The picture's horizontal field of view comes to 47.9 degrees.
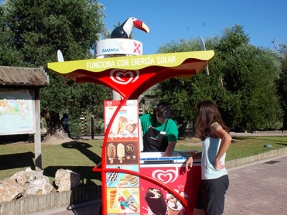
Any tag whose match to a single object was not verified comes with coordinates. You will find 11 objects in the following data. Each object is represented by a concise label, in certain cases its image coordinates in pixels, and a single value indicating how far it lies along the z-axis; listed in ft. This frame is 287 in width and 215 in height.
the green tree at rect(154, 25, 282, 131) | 47.52
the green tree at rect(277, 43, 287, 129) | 78.29
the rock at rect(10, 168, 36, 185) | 19.04
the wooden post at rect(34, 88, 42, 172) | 23.36
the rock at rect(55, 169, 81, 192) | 18.25
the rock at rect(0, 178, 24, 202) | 16.44
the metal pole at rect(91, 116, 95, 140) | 57.06
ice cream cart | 12.46
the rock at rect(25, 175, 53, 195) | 17.55
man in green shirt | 14.89
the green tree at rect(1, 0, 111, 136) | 42.22
